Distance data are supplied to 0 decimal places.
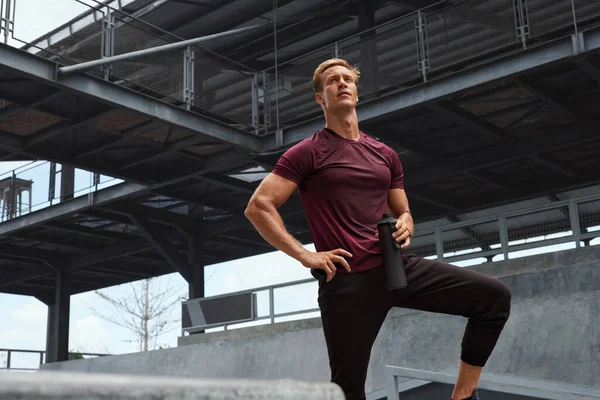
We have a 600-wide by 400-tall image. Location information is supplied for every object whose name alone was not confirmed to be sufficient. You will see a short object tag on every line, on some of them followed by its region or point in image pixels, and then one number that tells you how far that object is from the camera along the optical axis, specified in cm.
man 314
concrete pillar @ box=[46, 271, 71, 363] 2562
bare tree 4119
